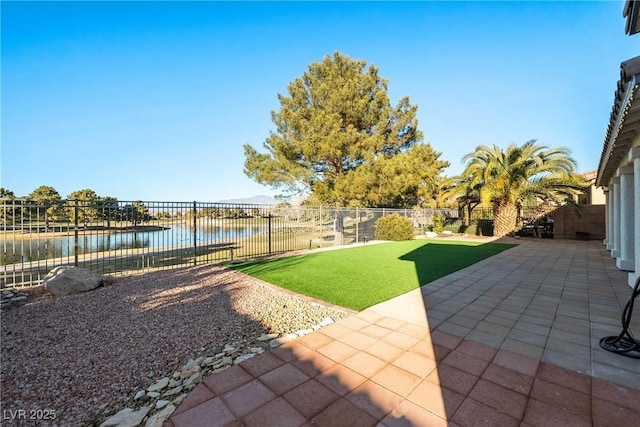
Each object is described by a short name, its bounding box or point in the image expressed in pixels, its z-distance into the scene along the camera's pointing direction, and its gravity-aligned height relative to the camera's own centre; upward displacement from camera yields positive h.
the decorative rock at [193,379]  2.47 -1.60
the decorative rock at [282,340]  3.18 -1.62
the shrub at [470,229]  18.34 -1.58
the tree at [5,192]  32.83 +2.69
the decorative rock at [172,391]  2.34 -1.61
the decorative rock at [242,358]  2.80 -1.60
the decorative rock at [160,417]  1.96 -1.58
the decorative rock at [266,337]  3.39 -1.65
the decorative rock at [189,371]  2.63 -1.62
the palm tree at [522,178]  14.03 +1.59
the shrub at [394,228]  15.09 -1.13
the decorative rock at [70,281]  5.35 -1.42
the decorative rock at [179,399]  2.20 -1.58
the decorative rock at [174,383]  2.46 -1.62
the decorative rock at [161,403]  2.18 -1.60
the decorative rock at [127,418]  2.00 -1.60
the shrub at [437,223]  19.08 -1.12
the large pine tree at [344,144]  14.24 +3.72
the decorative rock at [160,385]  2.44 -1.63
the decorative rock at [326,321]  3.76 -1.62
